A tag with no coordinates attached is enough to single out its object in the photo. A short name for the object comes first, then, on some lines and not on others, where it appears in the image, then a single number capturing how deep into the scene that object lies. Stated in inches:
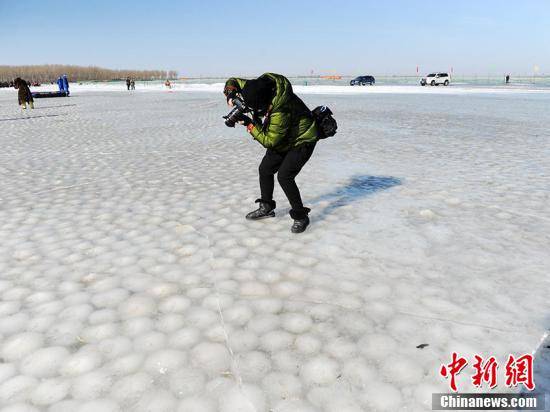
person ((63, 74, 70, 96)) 1271.4
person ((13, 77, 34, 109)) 708.7
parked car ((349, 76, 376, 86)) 2219.5
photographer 134.7
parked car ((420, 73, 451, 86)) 1951.3
